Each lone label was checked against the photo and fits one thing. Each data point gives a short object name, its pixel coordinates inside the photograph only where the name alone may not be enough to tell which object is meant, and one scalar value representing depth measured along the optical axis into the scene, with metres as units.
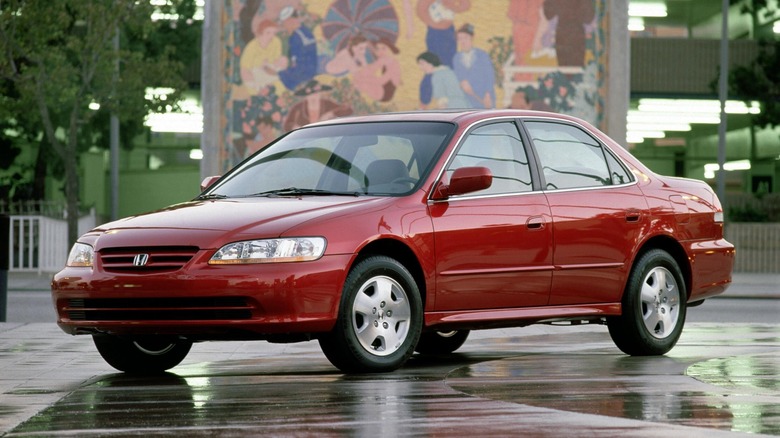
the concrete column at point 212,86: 29.05
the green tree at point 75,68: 25.70
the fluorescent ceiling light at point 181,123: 38.05
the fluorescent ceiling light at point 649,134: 40.06
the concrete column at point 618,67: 29.59
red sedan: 8.78
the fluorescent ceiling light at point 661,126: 39.72
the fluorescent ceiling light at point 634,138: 40.08
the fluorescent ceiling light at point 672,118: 39.12
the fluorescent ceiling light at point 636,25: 37.12
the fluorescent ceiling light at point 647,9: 37.72
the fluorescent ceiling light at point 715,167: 40.78
